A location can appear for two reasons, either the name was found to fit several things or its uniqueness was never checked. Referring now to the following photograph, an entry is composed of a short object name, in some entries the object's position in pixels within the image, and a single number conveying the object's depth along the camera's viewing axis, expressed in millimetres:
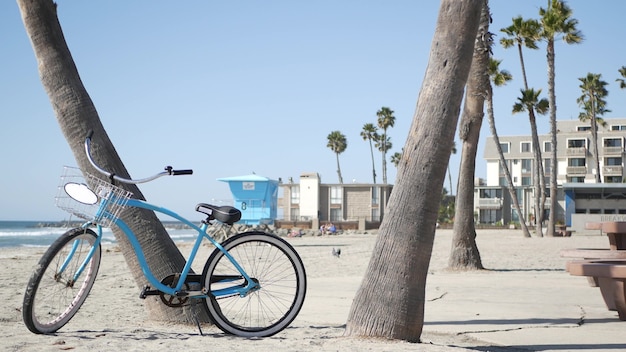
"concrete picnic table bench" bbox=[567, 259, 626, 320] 7215
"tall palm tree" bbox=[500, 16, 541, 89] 40719
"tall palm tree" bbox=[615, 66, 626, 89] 64188
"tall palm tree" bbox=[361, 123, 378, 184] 95688
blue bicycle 5105
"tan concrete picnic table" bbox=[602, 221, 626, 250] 9609
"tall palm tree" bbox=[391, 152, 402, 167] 102938
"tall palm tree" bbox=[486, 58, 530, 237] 35750
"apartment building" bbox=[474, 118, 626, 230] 77250
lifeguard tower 35250
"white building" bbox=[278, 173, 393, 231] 70000
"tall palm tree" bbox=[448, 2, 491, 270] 14375
